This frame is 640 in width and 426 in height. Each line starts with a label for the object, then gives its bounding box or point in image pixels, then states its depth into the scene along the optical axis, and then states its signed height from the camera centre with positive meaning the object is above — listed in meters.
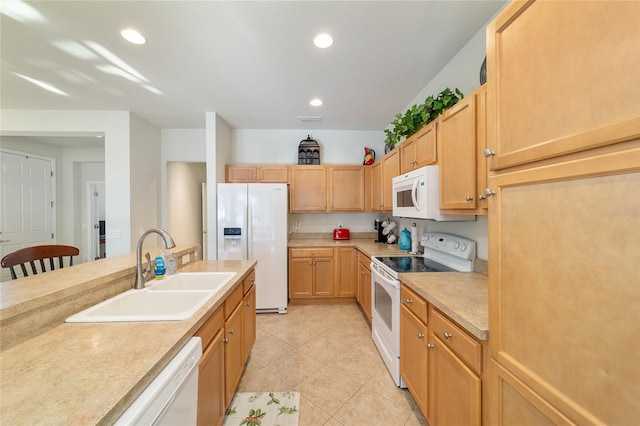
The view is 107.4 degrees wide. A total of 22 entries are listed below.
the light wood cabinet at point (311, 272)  3.33 -0.87
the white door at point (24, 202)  3.65 +0.19
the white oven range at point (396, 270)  1.79 -0.49
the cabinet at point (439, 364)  1.01 -0.81
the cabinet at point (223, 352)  1.15 -0.84
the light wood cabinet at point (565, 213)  0.52 -0.01
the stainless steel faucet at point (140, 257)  1.38 -0.26
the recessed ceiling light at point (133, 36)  1.74 +1.34
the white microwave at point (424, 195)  1.78 +0.13
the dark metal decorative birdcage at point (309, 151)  3.75 +0.97
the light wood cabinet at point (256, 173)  3.58 +0.59
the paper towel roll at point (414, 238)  2.56 -0.30
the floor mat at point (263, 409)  1.53 -1.36
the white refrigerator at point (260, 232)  3.09 -0.26
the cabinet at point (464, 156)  1.35 +0.35
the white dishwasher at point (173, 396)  0.62 -0.56
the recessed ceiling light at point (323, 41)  1.77 +1.32
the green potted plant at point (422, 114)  1.79 +0.82
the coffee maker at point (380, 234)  3.52 -0.35
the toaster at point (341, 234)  3.77 -0.36
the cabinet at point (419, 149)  1.84 +0.55
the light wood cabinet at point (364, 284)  2.72 -0.90
